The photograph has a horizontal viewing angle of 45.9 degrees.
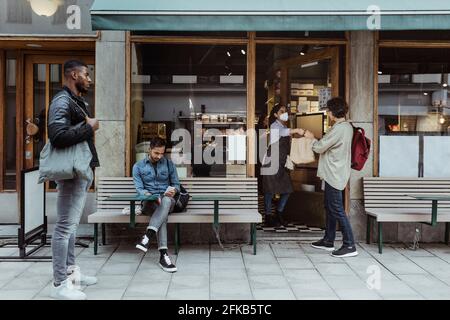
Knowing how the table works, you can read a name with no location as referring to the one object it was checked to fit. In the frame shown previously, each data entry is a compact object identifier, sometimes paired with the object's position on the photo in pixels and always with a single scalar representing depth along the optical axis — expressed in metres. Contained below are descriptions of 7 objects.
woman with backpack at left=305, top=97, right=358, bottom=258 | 6.35
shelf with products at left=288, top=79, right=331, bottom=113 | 7.85
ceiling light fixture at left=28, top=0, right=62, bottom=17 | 7.23
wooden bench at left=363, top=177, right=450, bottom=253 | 6.94
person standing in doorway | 8.05
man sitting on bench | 5.98
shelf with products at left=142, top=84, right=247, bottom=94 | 7.34
